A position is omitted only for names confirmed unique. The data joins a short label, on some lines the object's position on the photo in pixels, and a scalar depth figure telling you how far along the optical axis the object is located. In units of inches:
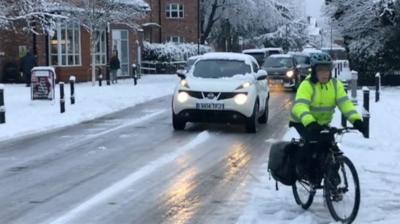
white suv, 595.5
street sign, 859.4
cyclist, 285.1
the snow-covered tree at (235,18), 2497.5
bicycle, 275.4
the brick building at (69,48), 1406.3
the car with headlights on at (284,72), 1226.0
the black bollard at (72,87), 843.4
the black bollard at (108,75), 1375.5
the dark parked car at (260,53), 1834.3
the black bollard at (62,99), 762.2
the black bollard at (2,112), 660.1
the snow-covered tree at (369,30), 1378.0
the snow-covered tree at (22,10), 939.8
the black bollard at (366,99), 547.6
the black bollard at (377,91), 913.4
